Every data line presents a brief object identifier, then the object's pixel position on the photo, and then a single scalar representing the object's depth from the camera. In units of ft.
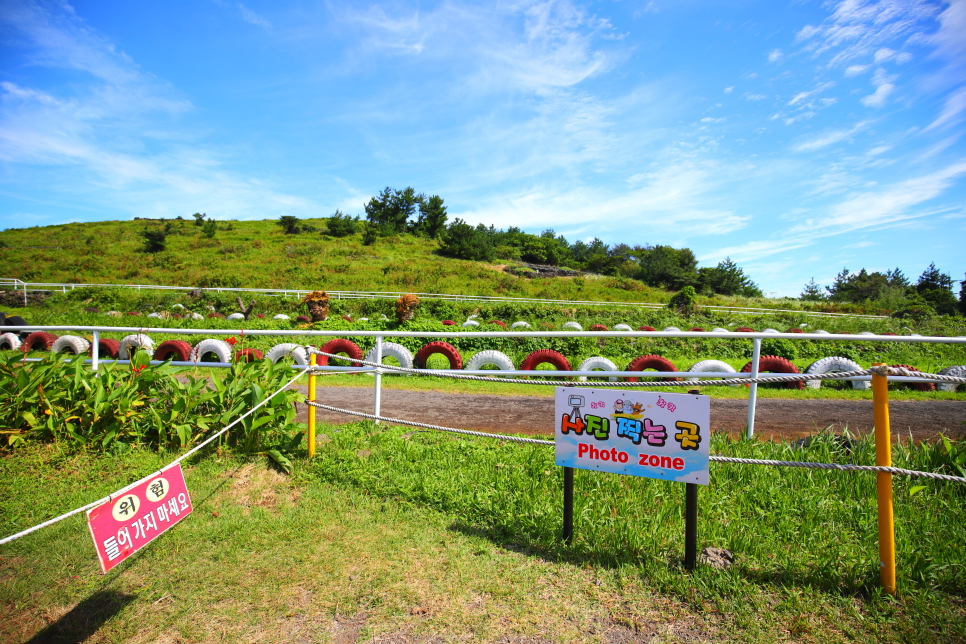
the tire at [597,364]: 25.70
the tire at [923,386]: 26.66
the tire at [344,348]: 28.67
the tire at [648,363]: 24.07
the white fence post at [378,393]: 15.96
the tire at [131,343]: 31.68
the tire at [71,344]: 34.65
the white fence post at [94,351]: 17.99
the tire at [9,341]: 34.91
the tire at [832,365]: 24.26
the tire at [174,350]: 29.09
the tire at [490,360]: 26.37
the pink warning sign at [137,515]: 6.81
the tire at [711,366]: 23.52
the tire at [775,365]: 22.84
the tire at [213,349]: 28.08
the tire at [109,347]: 33.12
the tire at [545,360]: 26.96
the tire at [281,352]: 27.09
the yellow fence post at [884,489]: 7.79
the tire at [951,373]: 26.17
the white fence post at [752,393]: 13.99
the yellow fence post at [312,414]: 12.98
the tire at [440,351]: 27.55
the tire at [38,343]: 34.78
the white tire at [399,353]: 27.66
